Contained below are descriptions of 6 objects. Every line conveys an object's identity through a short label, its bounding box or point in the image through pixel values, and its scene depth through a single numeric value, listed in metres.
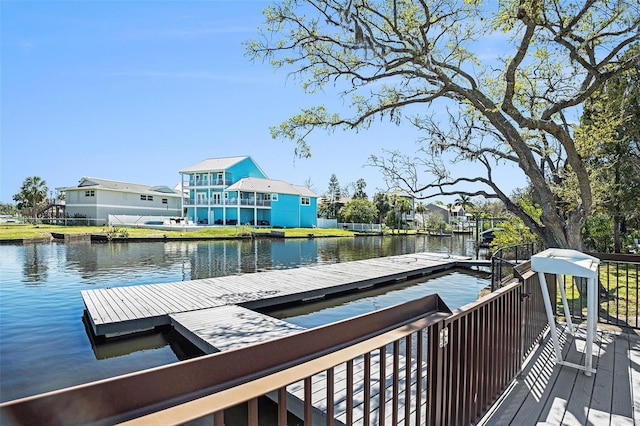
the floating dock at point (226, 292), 6.30
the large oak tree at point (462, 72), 5.93
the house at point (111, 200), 34.00
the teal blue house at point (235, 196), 35.66
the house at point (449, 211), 55.63
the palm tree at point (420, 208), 49.71
